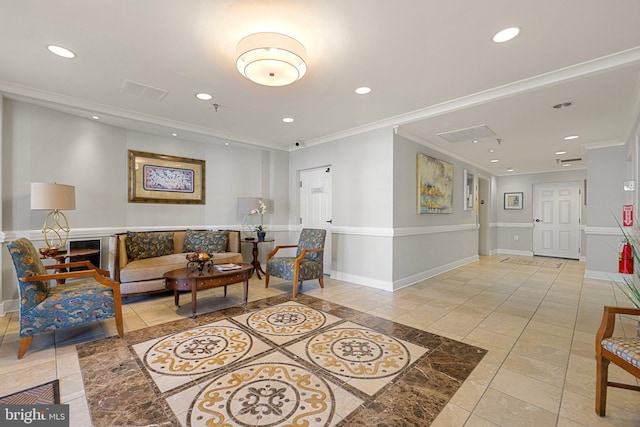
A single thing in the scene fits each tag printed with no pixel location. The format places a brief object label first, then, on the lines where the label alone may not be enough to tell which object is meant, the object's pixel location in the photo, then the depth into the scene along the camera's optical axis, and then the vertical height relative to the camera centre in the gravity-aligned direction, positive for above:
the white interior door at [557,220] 7.43 -0.20
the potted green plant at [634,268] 3.70 -0.82
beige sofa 3.64 -0.78
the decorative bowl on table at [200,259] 3.43 -0.59
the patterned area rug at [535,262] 6.58 -1.24
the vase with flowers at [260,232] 5.25 -0.39
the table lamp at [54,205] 3.14 +0.06
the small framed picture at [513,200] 8.24 +0.36
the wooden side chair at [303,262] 4.05 -0.77
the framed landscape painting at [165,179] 4.58 +0.56
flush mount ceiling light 2.09 +1.20
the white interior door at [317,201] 5.27 +0.20
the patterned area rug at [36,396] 1.75 -1.19
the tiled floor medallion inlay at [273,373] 1.66 -1.19
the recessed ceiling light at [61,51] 2.39 +1.40
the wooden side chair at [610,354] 1.52 -0.79
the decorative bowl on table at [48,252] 3.27 -0.49
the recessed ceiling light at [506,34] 2.12 +1.38
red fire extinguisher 4.18 -0.72
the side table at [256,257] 5.16 -0.85
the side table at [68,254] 3.32 -0.55
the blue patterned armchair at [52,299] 2.30 -0.78
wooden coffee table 3.13 -0.79
